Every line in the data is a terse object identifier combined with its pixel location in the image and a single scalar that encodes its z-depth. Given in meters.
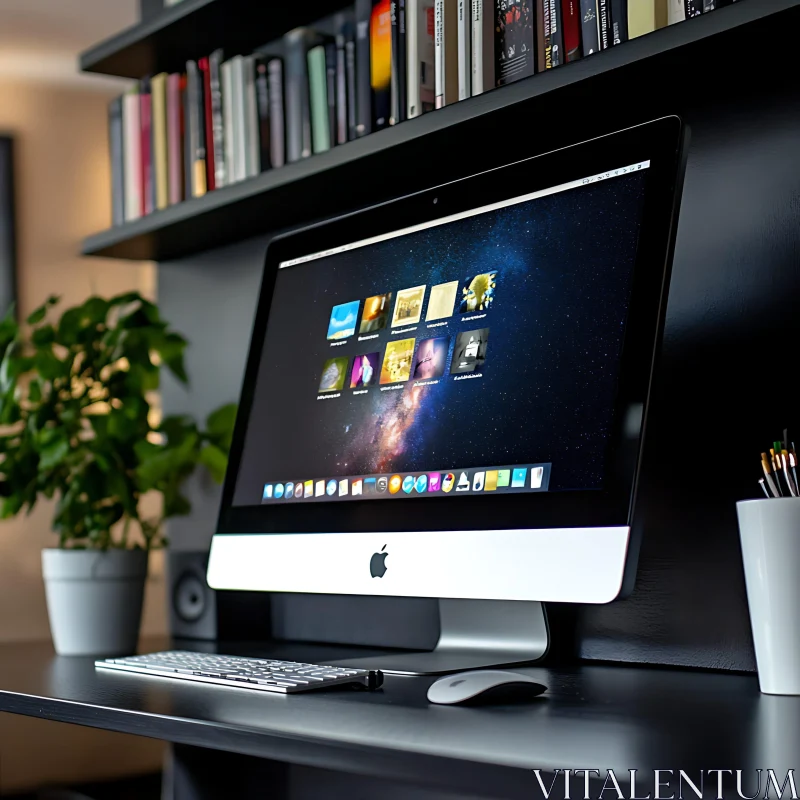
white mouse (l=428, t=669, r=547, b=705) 0.79
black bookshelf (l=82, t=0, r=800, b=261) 1.00
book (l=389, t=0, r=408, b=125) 1.32
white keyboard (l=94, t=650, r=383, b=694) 0.90
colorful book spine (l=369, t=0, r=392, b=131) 1.35
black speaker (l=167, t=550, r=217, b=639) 1.56
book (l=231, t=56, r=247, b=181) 1.59
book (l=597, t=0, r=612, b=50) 1.08
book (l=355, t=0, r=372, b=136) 1.38
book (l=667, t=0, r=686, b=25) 1.02
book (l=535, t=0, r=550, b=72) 1.15
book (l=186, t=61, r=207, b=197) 1.67
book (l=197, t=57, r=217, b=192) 1.65
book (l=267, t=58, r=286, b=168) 1.54
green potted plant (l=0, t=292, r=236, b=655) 1.46
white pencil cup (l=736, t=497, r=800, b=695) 0.83
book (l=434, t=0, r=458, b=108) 1.25
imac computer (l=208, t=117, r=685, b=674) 0.92
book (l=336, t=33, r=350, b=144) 1.43
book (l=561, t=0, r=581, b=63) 1.12
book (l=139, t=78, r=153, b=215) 1.79
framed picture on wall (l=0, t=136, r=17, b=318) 2.93
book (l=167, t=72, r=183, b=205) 1.72
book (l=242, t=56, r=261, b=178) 1.57
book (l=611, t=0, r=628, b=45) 1.07
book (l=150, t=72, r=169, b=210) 1.76
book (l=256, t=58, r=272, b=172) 1.56
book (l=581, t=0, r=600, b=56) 1.10
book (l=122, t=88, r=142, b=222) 1.82
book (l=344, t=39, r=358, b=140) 1.42
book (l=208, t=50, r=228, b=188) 1.63
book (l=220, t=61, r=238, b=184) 1.62
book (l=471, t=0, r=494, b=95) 1.21
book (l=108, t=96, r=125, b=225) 1.86
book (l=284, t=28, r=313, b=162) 1.50
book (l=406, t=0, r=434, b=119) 1.29
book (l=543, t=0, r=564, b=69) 1.14
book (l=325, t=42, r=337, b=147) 1.46
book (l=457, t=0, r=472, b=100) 1.23
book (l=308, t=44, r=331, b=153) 1.47
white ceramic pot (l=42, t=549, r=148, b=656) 1.44
